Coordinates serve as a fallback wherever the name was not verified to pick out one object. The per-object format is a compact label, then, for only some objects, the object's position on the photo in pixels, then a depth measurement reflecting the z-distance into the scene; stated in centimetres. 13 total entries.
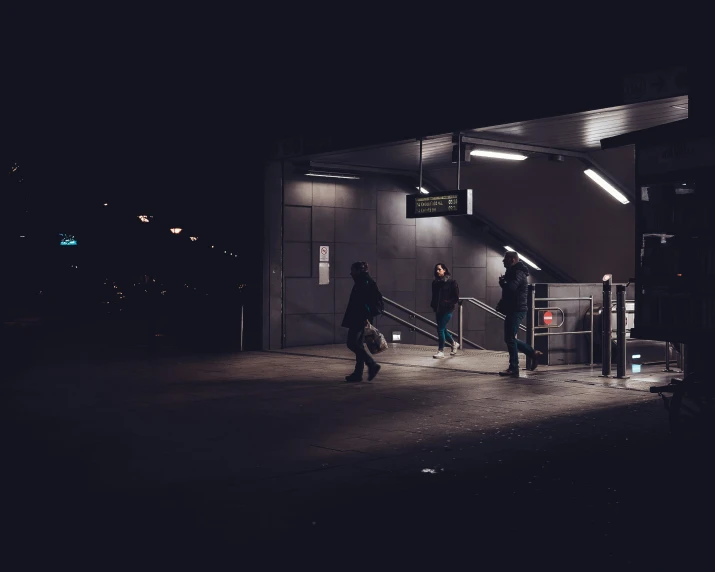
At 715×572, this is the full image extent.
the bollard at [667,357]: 1407
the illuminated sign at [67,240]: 4198
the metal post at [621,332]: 1242
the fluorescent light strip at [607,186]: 1731
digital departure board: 1458
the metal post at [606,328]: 1272
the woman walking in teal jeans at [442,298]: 1548
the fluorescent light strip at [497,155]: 1554
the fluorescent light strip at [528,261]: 2230
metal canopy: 1249
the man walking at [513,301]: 1277
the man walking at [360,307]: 1214
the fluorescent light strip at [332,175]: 1836
